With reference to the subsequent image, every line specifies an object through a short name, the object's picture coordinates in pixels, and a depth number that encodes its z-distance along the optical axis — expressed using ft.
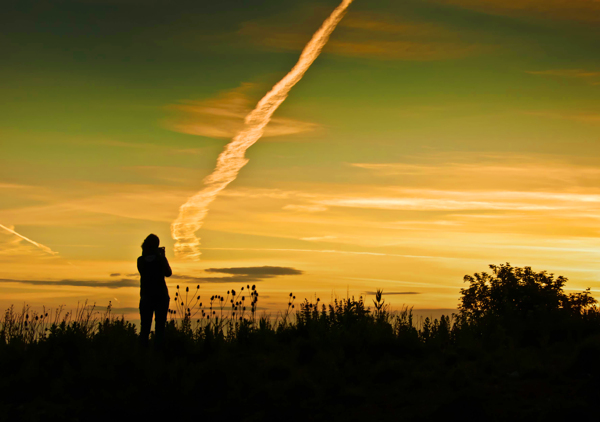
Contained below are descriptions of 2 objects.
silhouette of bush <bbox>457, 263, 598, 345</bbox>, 42.70
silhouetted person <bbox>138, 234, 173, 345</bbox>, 37.60
